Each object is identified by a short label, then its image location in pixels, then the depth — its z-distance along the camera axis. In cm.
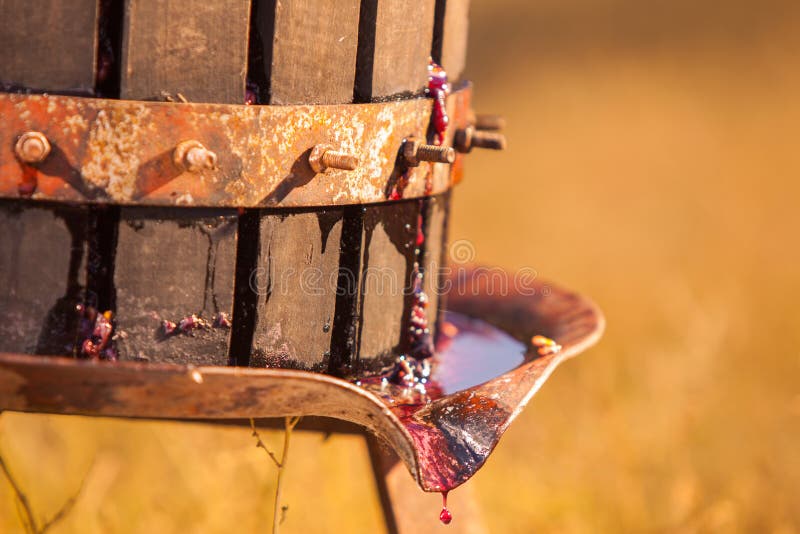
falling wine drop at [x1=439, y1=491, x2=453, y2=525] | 209
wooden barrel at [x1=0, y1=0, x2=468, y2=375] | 202
